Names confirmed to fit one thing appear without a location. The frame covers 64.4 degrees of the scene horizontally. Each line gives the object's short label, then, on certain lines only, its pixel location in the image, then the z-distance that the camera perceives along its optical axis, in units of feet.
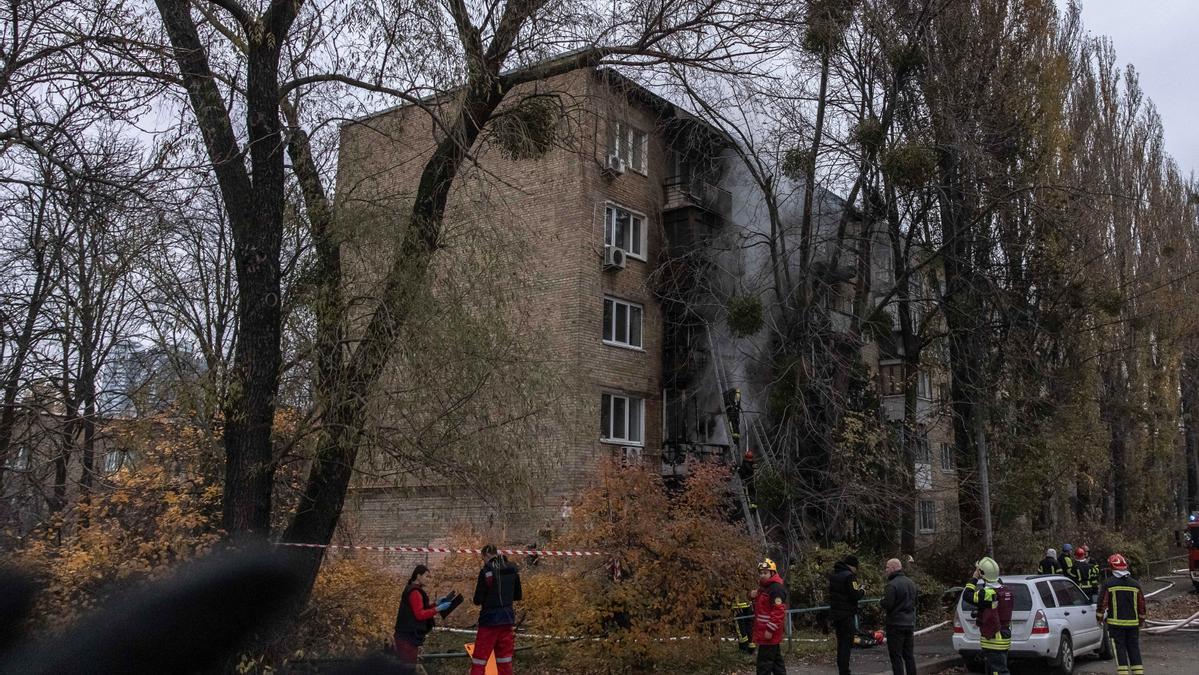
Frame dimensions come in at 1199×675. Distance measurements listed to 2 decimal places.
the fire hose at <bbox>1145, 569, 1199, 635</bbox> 59.74
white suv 45.14
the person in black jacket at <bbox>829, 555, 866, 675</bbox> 39.70
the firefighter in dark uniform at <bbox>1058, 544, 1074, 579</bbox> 64.69
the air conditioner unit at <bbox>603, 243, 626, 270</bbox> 77.92
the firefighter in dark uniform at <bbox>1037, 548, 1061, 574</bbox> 63.16
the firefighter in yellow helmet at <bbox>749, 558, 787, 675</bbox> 37.35
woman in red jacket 35.06
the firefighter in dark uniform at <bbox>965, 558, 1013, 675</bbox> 38.50
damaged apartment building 75.92
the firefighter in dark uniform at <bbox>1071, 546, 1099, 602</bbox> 64.64
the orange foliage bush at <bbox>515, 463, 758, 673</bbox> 40.70
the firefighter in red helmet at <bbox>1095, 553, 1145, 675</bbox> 41.29
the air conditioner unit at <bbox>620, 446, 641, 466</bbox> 45.55
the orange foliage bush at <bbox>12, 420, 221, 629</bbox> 31.68
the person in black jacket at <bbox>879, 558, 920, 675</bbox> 39.37
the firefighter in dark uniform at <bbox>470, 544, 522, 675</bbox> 35.58
